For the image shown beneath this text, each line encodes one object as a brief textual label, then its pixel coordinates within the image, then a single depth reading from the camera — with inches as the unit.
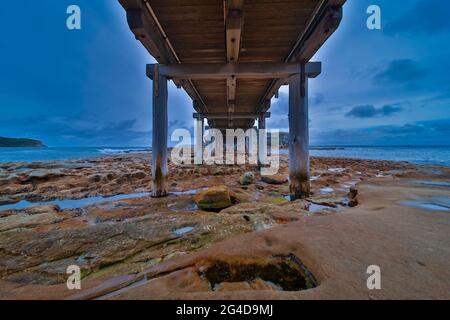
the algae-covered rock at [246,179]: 278.7
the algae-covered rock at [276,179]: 283.3
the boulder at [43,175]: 284.9
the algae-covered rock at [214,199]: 163.6
